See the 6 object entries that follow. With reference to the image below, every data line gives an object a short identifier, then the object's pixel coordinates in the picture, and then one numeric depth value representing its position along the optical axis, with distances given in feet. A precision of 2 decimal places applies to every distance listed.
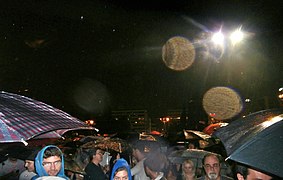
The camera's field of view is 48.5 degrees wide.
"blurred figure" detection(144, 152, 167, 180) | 17.75
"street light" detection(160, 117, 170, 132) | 154.30
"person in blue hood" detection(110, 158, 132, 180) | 14.70
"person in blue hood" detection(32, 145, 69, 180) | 13.53
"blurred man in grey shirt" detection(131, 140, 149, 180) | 22.12
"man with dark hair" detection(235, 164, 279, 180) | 9.20
